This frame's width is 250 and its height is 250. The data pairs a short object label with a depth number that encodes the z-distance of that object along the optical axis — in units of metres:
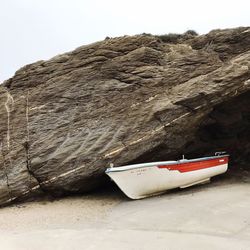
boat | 13.22
